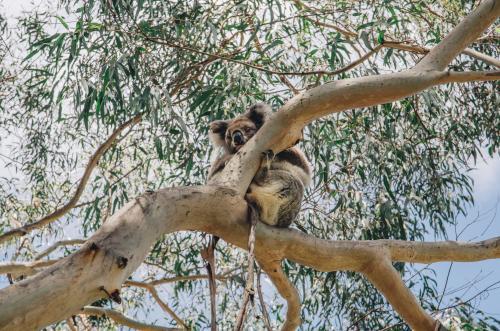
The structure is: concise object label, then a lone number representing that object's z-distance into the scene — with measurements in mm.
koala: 7070
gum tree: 6070
